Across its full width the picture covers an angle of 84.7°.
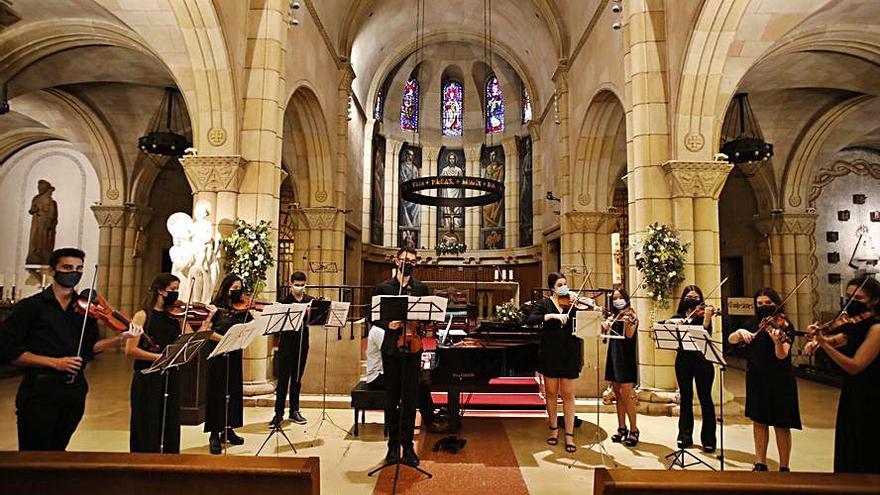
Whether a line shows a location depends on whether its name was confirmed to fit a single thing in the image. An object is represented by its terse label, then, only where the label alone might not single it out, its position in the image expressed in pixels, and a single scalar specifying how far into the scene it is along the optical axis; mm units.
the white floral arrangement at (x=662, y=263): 6531
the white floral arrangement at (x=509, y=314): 7855
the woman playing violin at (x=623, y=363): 4730
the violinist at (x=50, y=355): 2855
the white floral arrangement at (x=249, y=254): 6625
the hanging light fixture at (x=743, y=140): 8516
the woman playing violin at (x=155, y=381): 3480
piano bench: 5020
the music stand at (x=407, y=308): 3797
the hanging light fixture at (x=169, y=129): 9180
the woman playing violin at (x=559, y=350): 4742
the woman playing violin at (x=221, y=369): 4430
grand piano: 4766
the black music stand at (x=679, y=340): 3965
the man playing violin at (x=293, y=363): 5497
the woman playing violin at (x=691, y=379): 4738
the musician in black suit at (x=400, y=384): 4176
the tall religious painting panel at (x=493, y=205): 20578
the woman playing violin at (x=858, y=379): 2941
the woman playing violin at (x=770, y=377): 3701
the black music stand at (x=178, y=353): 3139
